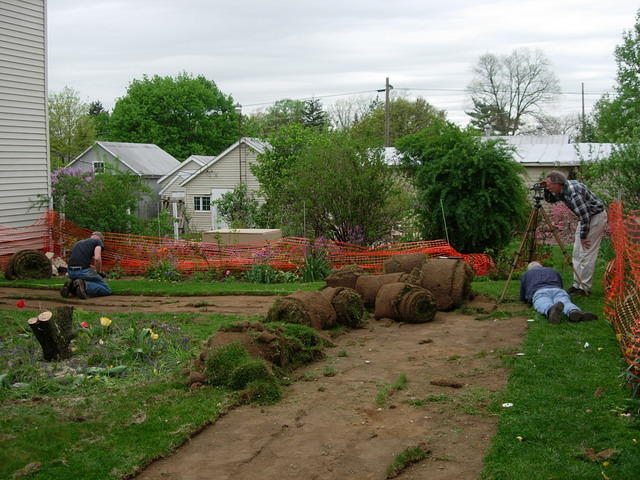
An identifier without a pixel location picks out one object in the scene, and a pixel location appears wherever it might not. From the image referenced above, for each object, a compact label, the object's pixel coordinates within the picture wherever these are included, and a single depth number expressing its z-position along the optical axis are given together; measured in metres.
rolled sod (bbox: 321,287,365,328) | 9.88
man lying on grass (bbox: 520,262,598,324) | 9.08
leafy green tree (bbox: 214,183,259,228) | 24.92
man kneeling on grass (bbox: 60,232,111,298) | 13.09
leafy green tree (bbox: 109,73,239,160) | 59.66
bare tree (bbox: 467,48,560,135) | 58.22
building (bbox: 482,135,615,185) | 26.69
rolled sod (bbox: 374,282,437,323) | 10.24
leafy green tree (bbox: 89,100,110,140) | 68.75
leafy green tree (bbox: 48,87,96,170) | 53.09
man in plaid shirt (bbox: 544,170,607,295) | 10.69
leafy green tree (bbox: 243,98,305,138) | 61.78
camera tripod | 10.82
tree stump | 7.63
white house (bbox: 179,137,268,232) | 34.47
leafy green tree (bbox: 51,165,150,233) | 18.11
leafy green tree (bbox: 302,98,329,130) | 60.07
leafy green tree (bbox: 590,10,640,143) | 39.84
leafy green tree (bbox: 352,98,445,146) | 56.86
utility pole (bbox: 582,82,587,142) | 49.63
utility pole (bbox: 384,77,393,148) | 39.71
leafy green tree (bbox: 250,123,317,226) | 25.62
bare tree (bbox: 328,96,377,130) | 64.19
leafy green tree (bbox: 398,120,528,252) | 15.48
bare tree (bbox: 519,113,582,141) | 58.56
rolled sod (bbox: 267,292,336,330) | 9.02
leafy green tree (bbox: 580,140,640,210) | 13.38
